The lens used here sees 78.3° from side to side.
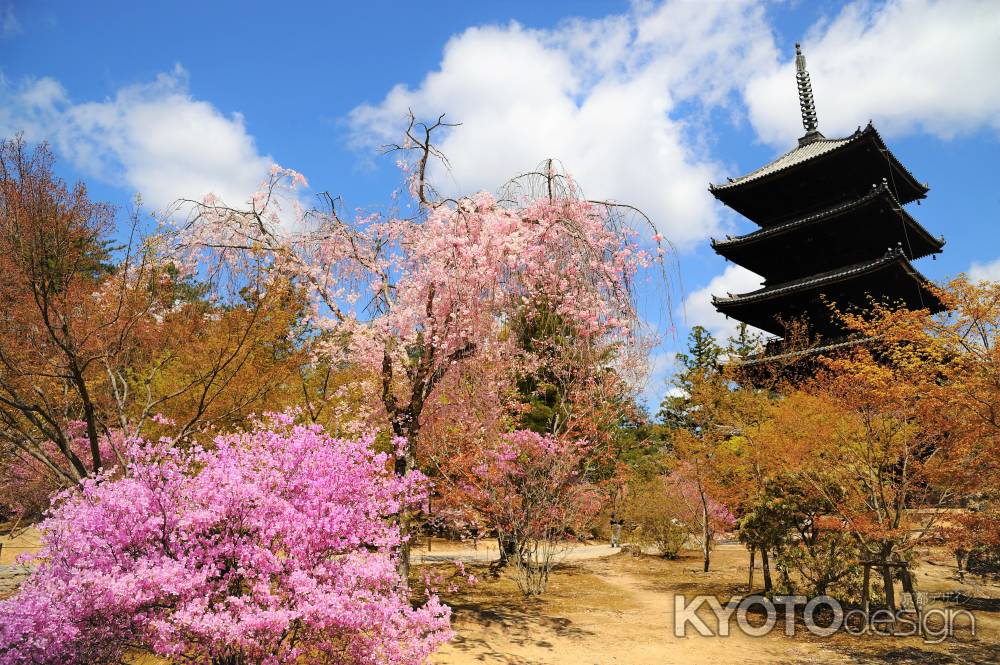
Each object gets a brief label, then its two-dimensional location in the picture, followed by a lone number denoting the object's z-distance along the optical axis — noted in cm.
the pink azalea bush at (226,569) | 335
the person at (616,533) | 2148
